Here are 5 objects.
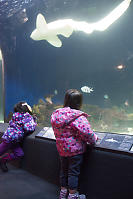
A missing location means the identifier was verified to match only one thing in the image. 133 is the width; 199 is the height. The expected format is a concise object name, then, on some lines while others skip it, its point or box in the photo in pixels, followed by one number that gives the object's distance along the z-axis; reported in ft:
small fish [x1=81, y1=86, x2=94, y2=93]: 17.38
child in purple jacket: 11.60
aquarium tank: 16.12
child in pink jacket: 7.08
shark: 15.99
